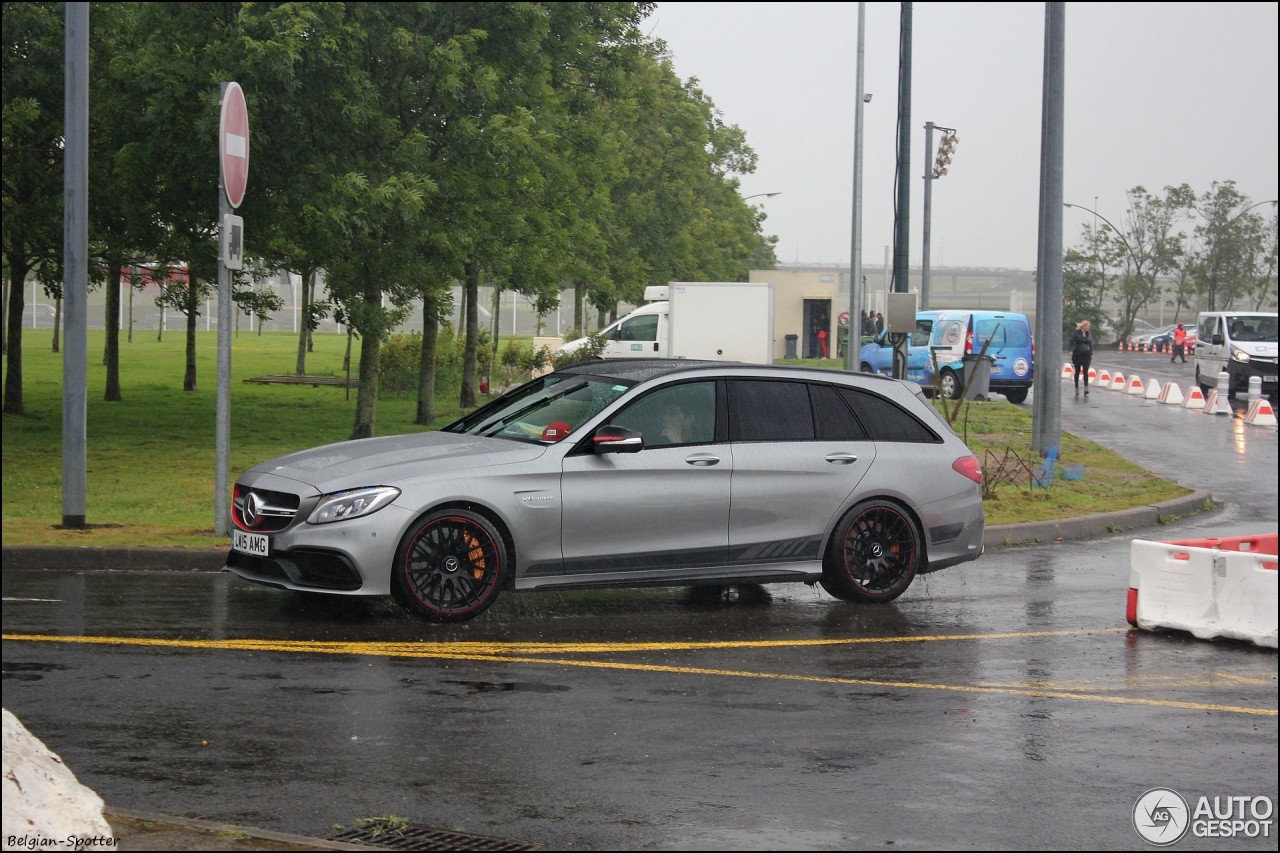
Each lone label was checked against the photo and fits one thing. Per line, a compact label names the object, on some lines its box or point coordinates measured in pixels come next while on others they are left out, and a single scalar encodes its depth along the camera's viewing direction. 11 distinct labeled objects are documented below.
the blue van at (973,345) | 34.50
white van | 34.94
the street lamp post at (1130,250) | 69.91
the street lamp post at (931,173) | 44.00
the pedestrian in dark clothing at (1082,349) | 35.69
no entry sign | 11.66
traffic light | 43.81
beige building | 59.25
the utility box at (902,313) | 23.02
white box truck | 37.72
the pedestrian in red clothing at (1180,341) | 59.32
